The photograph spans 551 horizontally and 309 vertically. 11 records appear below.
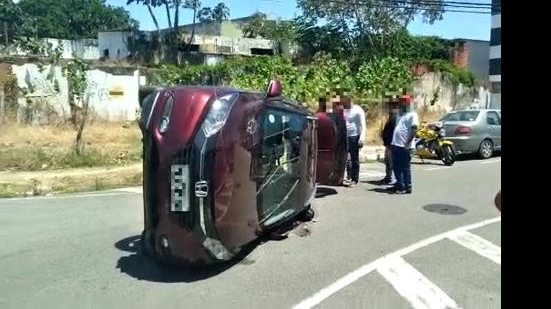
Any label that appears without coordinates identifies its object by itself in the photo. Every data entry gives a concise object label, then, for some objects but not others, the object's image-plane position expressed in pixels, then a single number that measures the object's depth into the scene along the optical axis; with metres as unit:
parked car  15.85
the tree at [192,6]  37.25
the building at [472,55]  36.16
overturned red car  4.91
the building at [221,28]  45.97
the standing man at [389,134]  10.21
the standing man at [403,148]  9.38
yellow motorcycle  14.30
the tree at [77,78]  16.31
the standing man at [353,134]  10.28
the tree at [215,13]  42.22
